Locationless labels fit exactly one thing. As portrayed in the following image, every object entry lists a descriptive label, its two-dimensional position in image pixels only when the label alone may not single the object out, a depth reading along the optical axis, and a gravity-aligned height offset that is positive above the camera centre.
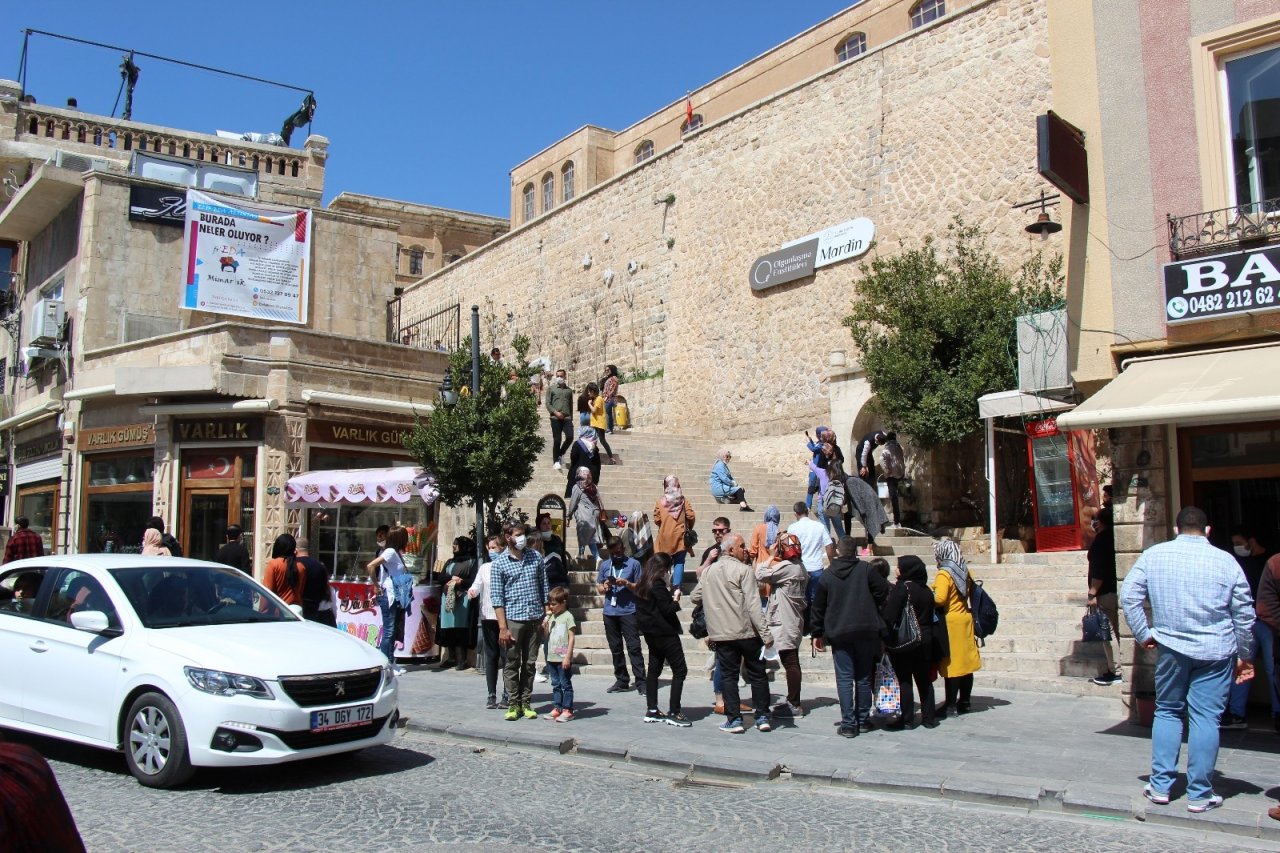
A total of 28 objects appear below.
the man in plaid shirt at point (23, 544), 13.66 +0.08
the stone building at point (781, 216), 19.23 +7.84
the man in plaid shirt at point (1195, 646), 6.02 -0.61
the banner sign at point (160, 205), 19.06 +6.52
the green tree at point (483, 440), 13.07 +1.41
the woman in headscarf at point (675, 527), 12.76 +0.26
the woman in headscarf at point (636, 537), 12.85 +0.13
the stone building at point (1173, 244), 7.95 +2.45
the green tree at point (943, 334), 16.34 +3.54
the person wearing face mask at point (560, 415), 17.44 +2.30
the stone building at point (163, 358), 16.30 +3.37
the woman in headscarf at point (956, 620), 8.79 -0.65
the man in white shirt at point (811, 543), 11.28 +0.04
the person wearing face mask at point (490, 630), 9.62 -0.79
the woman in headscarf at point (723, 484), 16.33 +1.02
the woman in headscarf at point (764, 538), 11.06 +0.10
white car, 6.56 -0.83
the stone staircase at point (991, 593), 10.32 -0.60
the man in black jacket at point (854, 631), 8.33 -0.70
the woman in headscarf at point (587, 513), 13.59 +0.46
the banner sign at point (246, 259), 18.83 +5.53
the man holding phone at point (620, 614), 10.41 -0.69
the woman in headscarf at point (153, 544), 10.92 +0.06
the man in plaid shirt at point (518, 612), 9.16 -0.58
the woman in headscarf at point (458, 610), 12.36 -0.76
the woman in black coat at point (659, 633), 8.84 -0.75
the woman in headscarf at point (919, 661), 8.58 -0.97
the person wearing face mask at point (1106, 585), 9.93 -0.39
